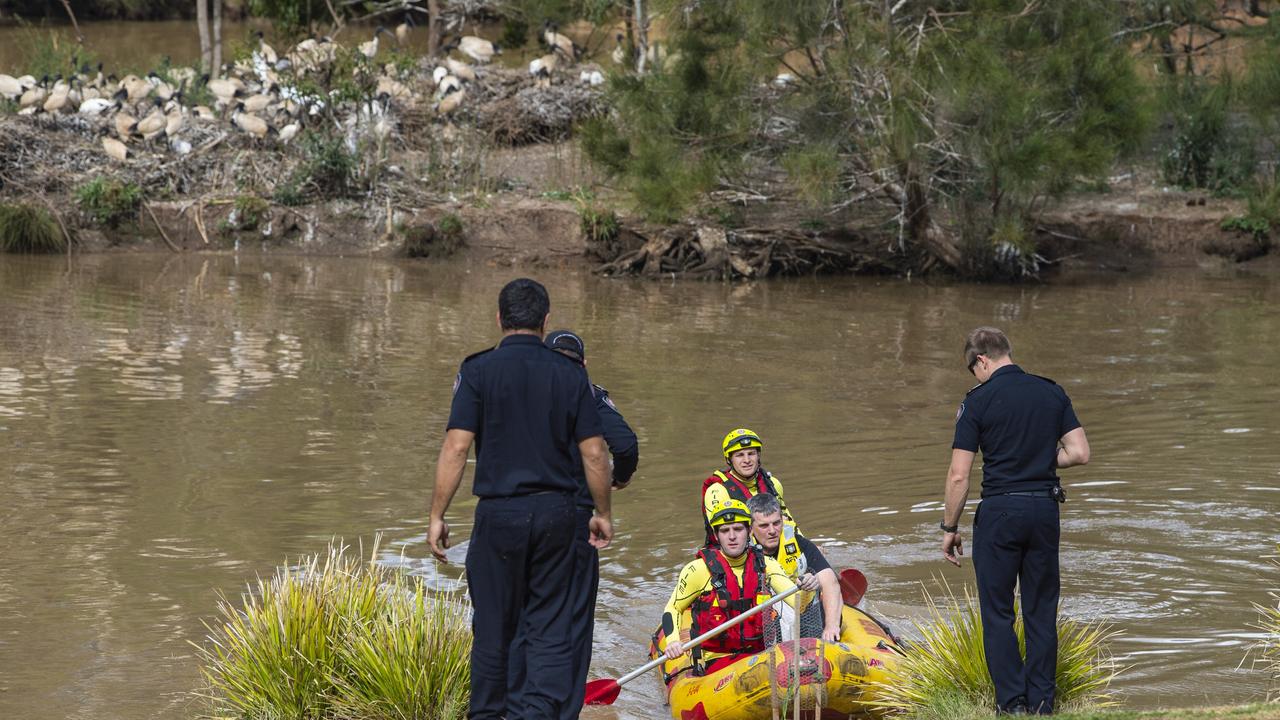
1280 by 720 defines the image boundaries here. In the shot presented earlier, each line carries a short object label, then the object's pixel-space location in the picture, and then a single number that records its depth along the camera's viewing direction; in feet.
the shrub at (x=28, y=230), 161.07
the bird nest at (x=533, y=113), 183.52
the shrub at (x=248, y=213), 167.53
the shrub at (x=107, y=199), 165.89
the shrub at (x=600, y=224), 155.94
